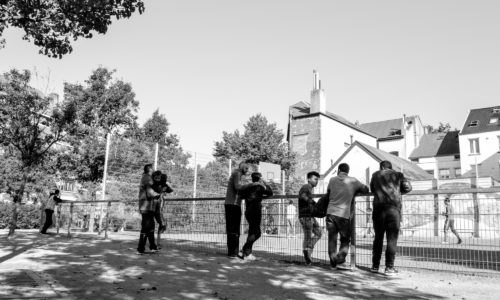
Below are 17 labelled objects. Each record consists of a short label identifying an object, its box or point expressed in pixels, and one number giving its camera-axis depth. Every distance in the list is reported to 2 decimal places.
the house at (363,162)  35.12
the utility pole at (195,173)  21.66
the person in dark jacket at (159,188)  9.54
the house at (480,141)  46.59
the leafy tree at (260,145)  40.28
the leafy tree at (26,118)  14.62
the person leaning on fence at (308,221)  8.41
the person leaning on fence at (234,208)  8.74
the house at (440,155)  52.88
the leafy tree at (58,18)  9.41
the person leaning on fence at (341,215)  7.60
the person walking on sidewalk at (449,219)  7.19
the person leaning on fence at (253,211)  8.46
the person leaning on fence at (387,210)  7.20
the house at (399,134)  60.47
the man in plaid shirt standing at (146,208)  9.23
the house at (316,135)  47.19
